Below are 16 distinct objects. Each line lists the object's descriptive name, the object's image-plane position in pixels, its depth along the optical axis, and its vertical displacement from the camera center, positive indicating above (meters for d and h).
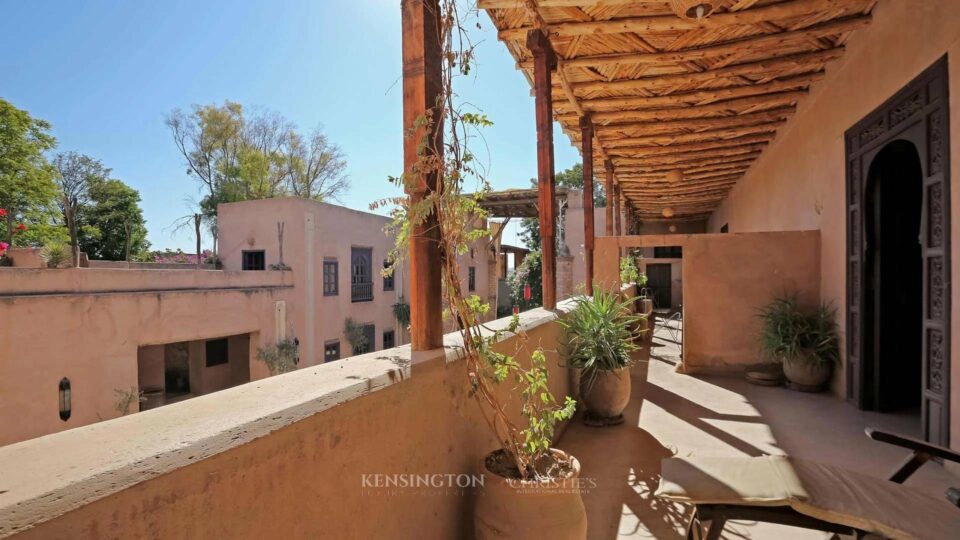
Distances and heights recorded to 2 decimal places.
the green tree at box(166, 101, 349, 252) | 20.62 +5.39
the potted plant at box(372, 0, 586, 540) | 1.59 -0.18
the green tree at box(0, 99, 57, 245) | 15.30 +3.55
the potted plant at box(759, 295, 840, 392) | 4.40 -0.82
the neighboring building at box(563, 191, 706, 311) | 14.68 +0.40
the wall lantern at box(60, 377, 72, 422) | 7.39 -2.08
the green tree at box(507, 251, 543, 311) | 16.72 -0.49
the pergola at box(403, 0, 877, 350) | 1.77 +1.71
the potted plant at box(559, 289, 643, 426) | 3.41 -0.70
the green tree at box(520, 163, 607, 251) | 23.25 +4.79
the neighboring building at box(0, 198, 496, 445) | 7.09 -0.96
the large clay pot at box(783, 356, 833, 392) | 4.43 -1.10
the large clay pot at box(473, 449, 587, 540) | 1.56 -0.86
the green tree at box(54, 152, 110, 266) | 21.12 +4.57
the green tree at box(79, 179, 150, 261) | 21.66 +2.45
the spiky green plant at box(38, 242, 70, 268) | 7.55 +0.26
